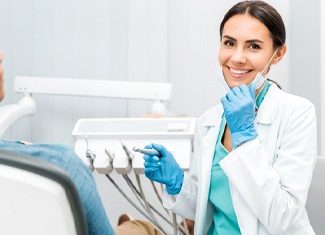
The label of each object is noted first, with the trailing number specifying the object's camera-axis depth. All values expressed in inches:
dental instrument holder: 59.2
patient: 24.8
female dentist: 46.6
